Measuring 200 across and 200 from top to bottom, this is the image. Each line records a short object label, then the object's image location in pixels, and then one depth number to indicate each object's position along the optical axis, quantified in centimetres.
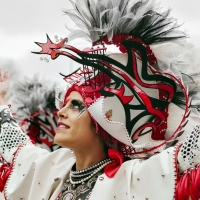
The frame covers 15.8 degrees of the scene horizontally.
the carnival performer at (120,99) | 160
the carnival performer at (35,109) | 296
